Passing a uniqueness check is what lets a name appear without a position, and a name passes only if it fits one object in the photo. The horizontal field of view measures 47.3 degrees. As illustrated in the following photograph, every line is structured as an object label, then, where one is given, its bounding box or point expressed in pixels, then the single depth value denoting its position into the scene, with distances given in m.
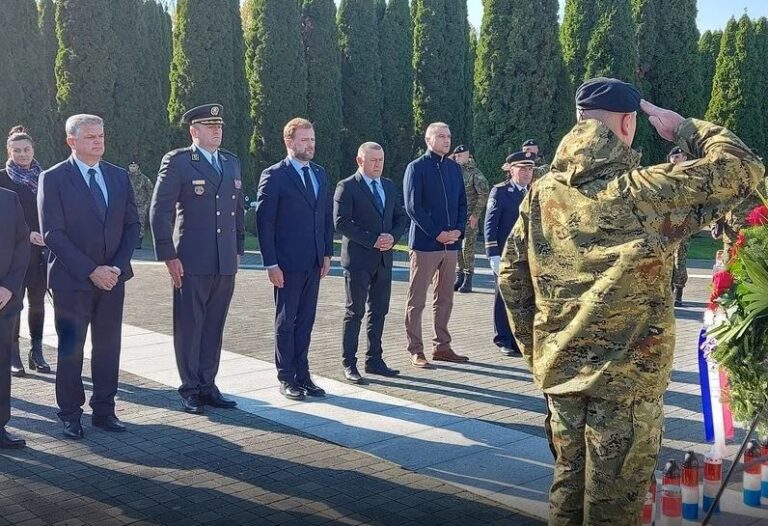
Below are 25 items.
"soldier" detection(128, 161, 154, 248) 21.39
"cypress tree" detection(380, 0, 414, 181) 31.42
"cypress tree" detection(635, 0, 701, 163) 26.62
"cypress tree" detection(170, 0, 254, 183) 26.97
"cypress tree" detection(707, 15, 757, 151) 29.34
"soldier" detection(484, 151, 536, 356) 8.80
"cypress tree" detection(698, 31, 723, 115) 34.00
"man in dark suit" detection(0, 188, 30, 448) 5.68
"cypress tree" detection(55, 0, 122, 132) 26.48
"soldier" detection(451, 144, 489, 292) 13.45
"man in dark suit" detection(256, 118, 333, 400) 6.91
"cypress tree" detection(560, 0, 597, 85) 25.20
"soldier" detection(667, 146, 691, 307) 11.16
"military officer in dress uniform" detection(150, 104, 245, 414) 6.52
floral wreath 3.91
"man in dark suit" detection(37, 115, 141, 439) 5.95
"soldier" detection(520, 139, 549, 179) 9.71
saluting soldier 3.14
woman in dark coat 7.68
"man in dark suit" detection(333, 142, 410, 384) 7.55
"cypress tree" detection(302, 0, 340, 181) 28.66
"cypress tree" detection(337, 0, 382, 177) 30.42
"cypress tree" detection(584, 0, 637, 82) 24.67
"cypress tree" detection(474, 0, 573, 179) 24.02
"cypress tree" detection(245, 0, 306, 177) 27.98
